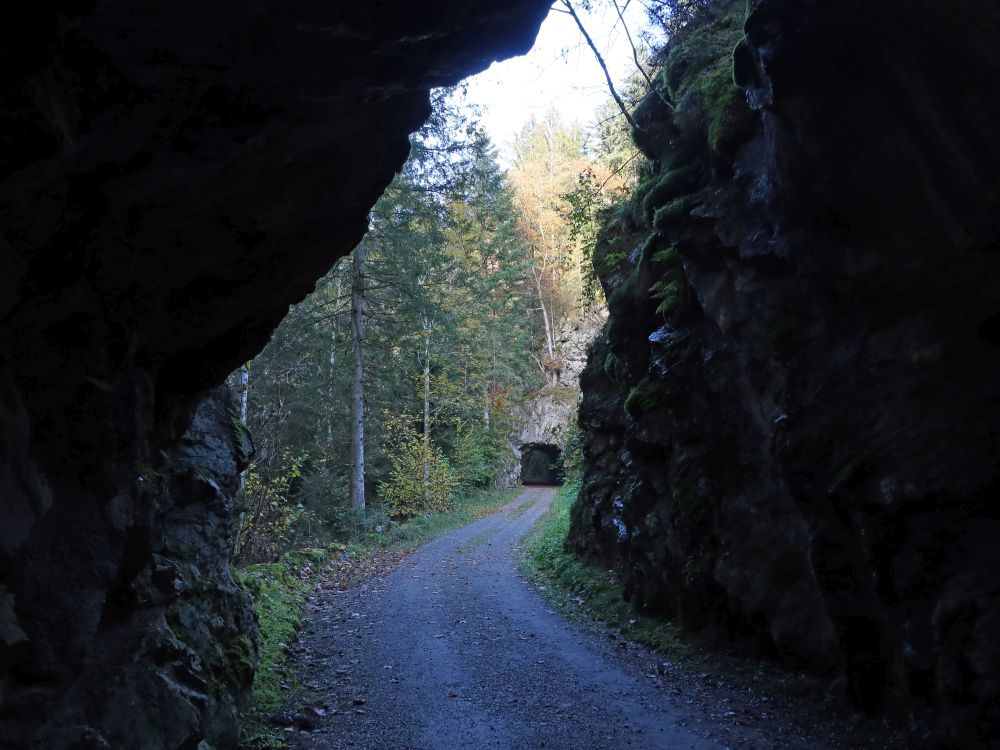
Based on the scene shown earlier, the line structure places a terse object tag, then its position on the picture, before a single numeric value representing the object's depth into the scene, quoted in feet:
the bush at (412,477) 84.99
